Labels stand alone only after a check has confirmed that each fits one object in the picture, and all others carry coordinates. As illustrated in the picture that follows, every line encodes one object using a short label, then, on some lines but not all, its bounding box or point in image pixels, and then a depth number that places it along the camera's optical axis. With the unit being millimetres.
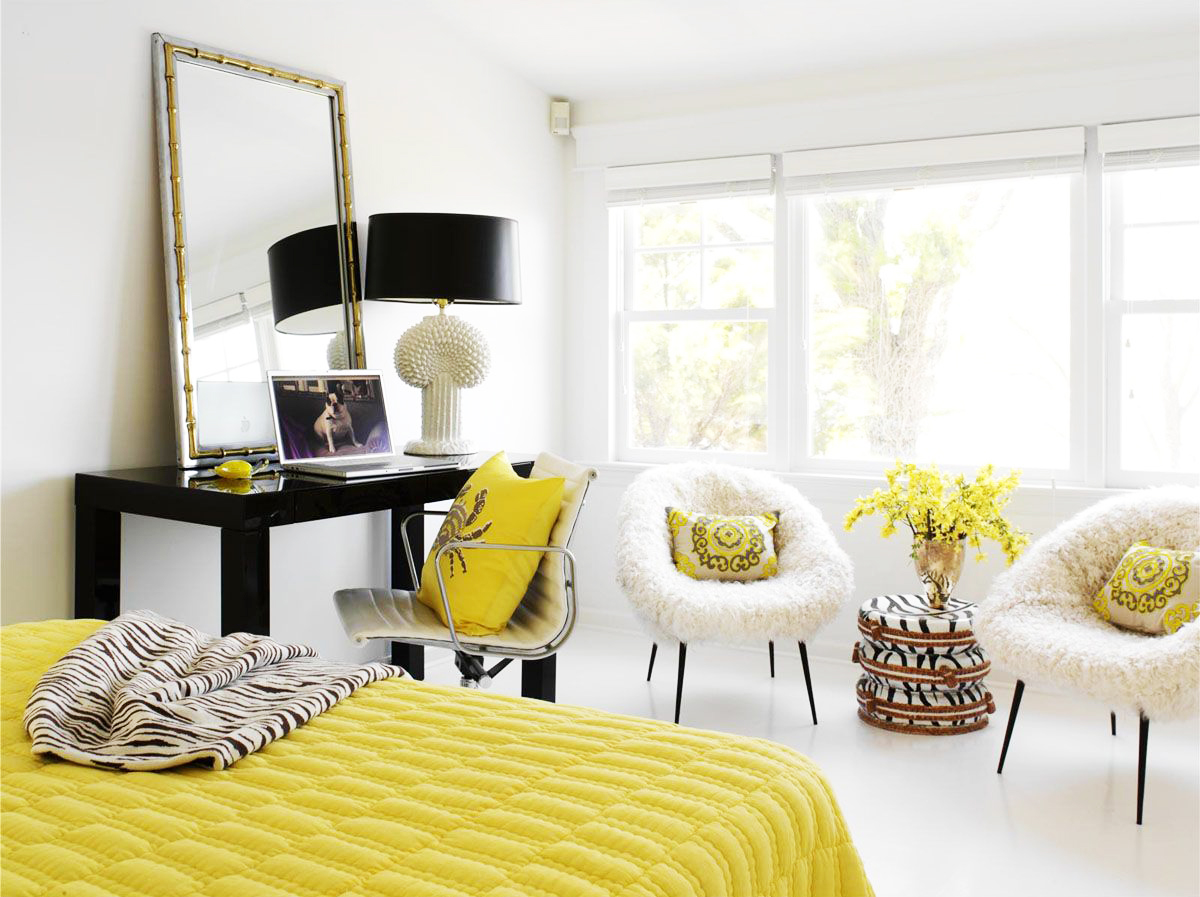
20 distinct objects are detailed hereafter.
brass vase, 3365
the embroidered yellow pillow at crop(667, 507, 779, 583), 3613
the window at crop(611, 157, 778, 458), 4434
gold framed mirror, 3023
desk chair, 2750
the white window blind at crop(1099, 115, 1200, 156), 3541
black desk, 2549
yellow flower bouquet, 3324
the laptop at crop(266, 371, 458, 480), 3080
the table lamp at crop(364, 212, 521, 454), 3426
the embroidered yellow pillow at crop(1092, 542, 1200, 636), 2885
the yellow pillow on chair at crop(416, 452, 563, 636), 2785
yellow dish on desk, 2824
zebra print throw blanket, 1326
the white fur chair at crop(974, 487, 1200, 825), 2584
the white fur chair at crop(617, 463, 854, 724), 3248
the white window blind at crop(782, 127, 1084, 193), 3775
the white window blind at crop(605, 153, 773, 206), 4305
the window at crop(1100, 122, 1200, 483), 3637
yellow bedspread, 1031
